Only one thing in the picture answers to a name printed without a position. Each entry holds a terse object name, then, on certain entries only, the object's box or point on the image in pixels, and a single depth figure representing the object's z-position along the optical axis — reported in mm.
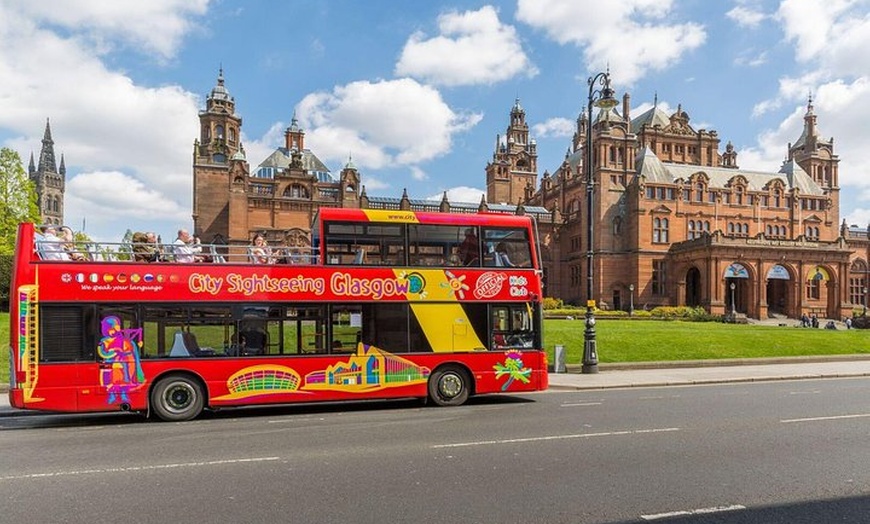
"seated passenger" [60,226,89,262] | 11664
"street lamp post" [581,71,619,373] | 19641
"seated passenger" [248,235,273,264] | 12750
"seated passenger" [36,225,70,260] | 11453
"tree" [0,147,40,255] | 40812
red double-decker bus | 11500
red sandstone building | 57219
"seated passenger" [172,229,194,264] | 12477
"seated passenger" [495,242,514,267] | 14039
